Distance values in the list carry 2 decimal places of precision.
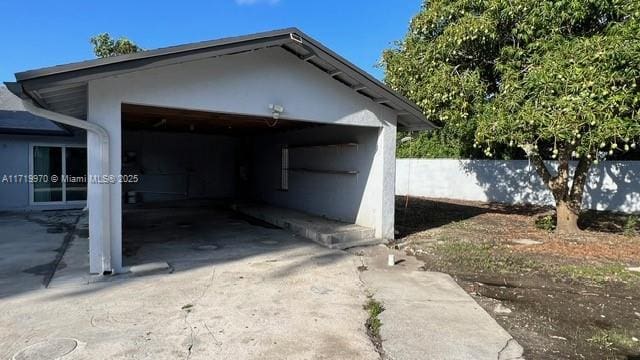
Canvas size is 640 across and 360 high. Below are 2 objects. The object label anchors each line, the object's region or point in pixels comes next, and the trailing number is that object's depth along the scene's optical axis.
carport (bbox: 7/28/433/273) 5.55
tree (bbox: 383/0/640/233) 6.54
